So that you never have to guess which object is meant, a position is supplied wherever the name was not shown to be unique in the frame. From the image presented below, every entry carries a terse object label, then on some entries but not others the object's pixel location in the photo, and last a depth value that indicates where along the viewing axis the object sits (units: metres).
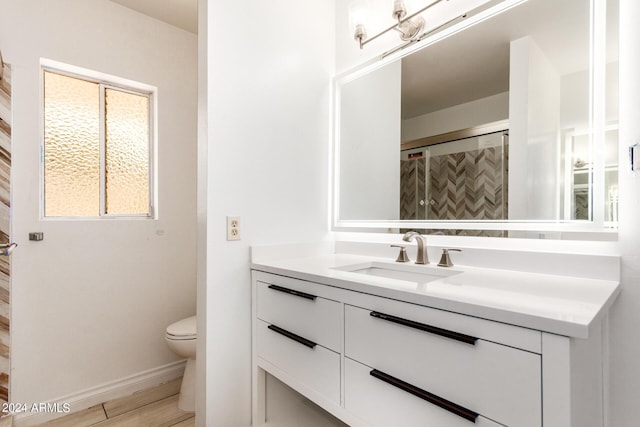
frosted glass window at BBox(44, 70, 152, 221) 2.01
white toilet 1.91
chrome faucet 1.39
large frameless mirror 1.08
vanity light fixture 1.45
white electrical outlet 1.46
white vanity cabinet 0.67
